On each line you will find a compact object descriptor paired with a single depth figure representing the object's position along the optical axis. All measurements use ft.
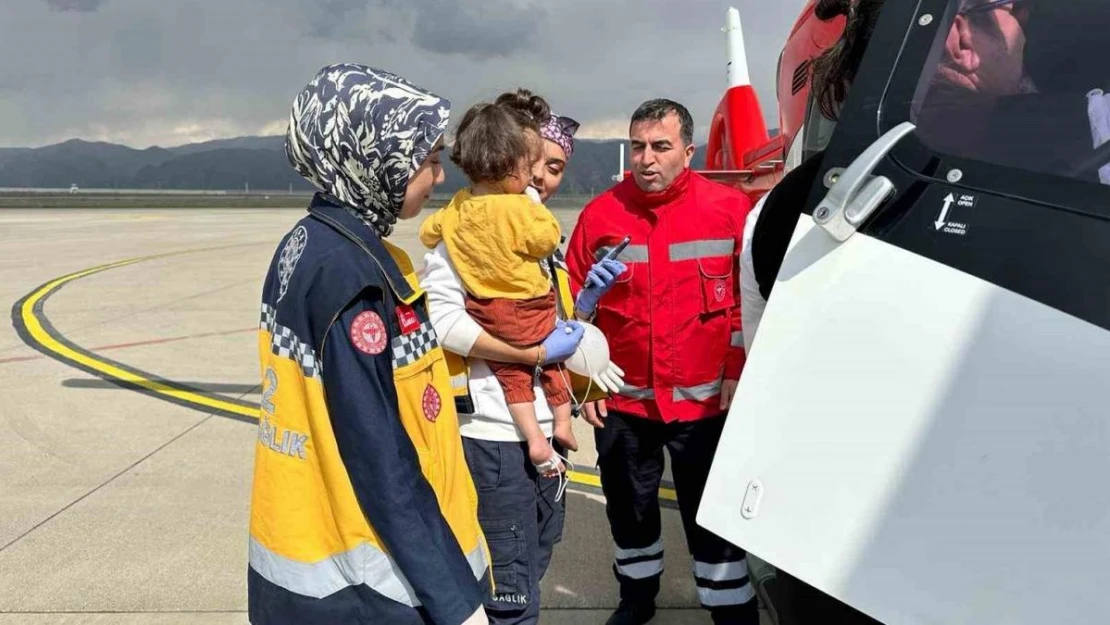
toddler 6.61
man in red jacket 8.80
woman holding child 6.66
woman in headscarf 4.59
